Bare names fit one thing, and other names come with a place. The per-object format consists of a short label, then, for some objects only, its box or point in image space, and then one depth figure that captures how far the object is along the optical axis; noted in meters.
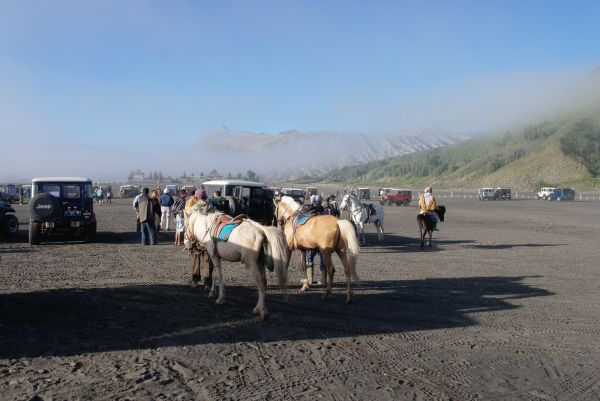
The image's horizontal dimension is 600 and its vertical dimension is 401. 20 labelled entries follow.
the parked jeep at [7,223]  19.80
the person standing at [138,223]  19.00
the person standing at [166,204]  22.89
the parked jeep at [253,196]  18.62
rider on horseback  18.22
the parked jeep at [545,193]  71.95
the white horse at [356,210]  18.64
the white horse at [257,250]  8.41
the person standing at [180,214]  16.44
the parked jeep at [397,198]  59.47
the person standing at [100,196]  48.87
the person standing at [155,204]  17.87
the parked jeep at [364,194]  71.97
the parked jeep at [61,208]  16.89
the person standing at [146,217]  17.42
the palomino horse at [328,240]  9.83
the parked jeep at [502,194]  71.82
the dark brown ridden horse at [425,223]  18.17
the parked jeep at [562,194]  70.44
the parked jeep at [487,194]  71.88
